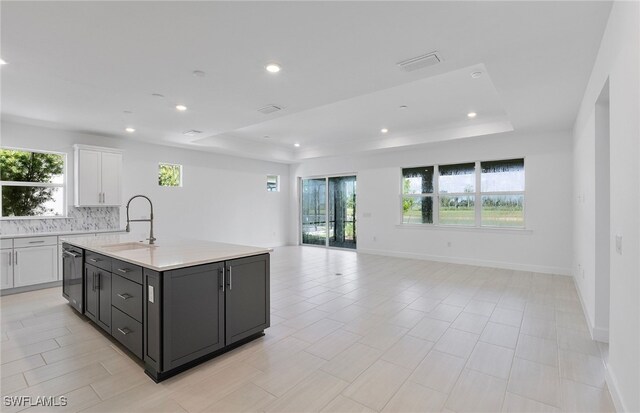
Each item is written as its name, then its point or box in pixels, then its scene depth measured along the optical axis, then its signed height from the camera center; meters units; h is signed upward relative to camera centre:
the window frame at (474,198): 6.08 +0.18
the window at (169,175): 6.95 +0.77
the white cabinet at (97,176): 5.39 +0.59
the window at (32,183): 5.04 +0.44
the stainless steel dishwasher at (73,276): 3.57 -0.81
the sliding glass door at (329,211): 8.91 -0.09
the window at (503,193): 6.14 +0.29
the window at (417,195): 7.37 +0.30
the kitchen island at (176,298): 2.34 -0.77
